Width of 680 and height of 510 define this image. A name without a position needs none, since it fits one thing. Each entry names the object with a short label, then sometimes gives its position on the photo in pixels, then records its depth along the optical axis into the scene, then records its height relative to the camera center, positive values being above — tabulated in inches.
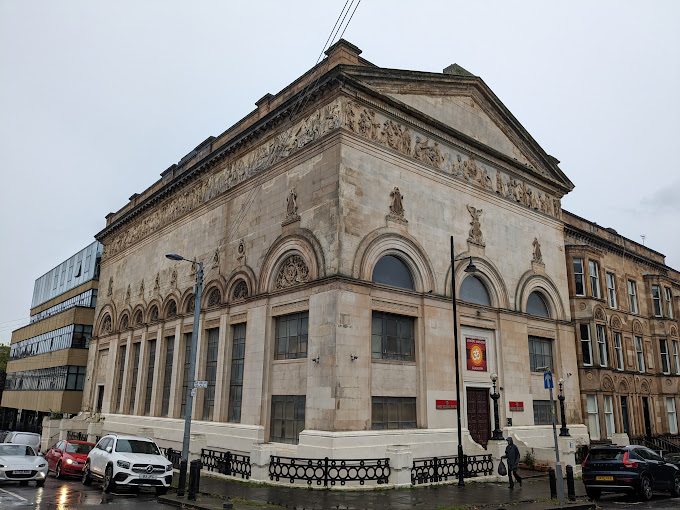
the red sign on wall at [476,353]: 971.9 +88.5
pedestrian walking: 752.3 -72.1
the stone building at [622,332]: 1254.3 +188.5
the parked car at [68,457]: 847.1 -97.9
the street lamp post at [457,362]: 753.6 +62.0
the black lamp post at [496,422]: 860.0 -28.7
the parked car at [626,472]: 669.9 -79.0
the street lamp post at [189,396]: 660.7 +1.2
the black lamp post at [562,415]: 921.5 -16.5
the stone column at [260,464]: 737.0 -85.6
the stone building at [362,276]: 817.5 +219.6
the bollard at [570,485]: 652.1 -94.0
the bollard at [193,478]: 621.7 -90.6
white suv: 658.8 -83.3
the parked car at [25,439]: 1023.6 -84.1
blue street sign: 639.1 +28.9
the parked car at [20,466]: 722.2 -94.8
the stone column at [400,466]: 703.7 -80.6
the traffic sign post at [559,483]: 614.2 -84.8
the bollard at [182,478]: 650.2 -95.1
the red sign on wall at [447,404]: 879.9 -1.5
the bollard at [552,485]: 660.1 -93.6
